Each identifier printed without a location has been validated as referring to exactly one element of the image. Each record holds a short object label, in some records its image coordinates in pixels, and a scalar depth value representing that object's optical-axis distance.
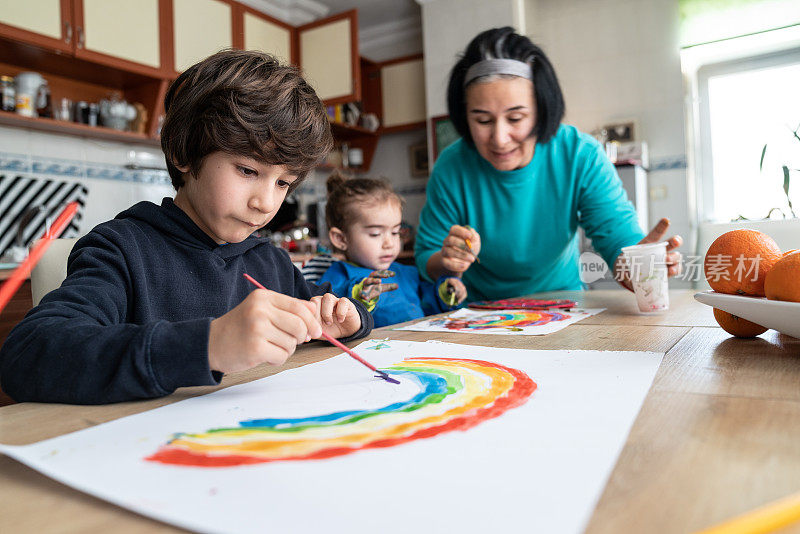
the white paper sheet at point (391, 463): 0.30
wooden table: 0.31
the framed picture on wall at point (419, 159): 4.44
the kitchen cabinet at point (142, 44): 2.52
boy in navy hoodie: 0.54
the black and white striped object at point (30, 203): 2.63
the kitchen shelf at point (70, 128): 2.48
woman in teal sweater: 1.47
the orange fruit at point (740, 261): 0.75
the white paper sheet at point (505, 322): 0.95
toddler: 1.57
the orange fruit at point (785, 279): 0.66
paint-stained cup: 1.09
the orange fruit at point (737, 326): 0.78
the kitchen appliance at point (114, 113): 2.85
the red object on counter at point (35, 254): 0.37
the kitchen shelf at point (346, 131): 4.15
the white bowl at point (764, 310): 0.63
